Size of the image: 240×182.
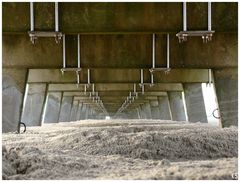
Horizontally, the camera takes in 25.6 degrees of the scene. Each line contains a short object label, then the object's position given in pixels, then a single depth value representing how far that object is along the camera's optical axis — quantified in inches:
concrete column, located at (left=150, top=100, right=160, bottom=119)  1905.8
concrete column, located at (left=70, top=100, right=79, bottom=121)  1991.0
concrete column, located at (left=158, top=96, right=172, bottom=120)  1647.1
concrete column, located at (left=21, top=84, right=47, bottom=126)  1025.5
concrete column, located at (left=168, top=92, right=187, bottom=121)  1380.4
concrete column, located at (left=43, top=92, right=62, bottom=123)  1444.4
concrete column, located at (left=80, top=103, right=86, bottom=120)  2532.0
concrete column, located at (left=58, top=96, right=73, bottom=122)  1677.7
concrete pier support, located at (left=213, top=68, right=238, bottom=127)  674.2
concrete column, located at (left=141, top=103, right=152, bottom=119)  2070.5
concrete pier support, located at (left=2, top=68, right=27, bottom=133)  647.8
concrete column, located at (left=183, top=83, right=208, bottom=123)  1121.2
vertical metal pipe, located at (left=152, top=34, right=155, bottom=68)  608.1
